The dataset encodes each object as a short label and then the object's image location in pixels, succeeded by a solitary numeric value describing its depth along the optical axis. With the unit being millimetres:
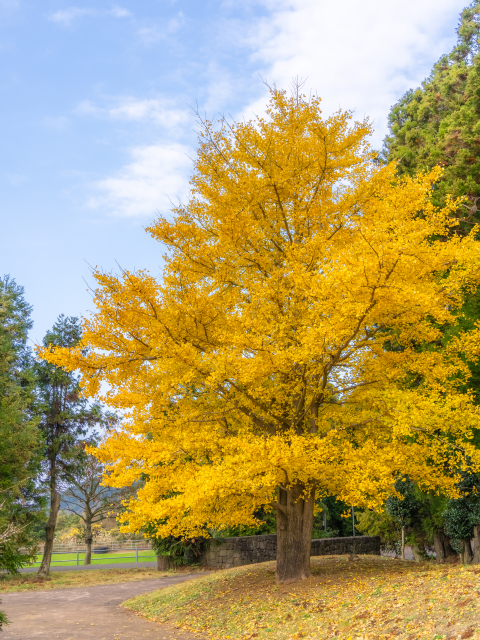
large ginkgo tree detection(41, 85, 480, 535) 7047
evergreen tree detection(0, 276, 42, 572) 13488
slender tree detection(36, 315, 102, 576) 19031
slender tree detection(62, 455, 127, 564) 20188
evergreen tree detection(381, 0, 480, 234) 12422
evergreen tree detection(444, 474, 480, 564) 10273
